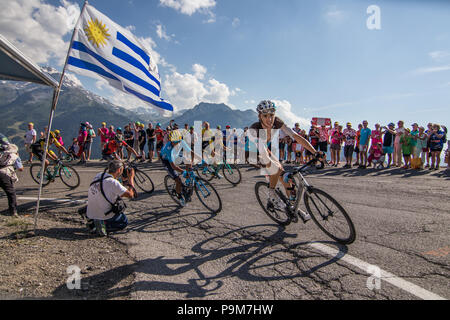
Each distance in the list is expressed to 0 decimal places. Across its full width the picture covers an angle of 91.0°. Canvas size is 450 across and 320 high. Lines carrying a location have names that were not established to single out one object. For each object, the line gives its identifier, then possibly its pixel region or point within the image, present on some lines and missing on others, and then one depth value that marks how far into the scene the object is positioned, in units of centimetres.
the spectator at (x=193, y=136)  1066
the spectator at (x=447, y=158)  1018
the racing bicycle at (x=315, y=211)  358
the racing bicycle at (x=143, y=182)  706
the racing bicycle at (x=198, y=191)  533
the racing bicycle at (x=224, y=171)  830
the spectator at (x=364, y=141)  1175
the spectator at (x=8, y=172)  498
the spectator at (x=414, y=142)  1074
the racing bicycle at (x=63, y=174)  763
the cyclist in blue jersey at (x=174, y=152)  572
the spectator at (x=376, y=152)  1117
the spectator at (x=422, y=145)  1084
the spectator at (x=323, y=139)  1300
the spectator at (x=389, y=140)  1135
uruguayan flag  438
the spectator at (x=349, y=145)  1201
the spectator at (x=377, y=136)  1137
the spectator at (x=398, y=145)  1146
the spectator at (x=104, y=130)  1268
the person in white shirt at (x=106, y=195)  390
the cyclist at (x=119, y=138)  734
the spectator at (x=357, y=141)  1215
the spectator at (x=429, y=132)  1093
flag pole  387
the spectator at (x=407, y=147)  1088
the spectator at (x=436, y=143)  1058
